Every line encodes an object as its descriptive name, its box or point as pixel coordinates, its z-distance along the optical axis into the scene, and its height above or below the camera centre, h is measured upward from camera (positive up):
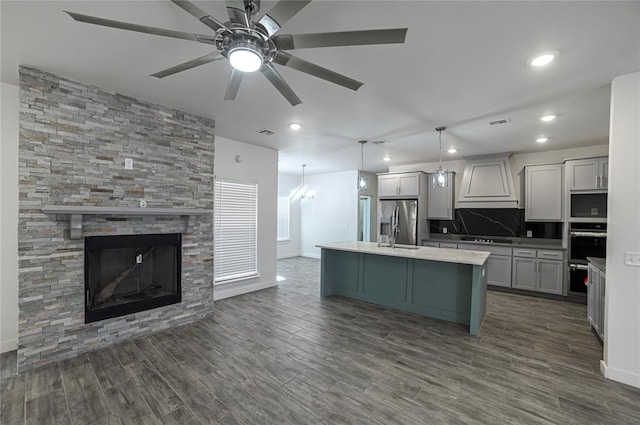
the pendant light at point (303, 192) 9.39 +0.60
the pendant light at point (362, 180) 4.83 +0.53
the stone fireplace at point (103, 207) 2.62 -0.01
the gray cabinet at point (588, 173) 4.50 +0.67
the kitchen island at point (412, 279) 3.65 -1.04
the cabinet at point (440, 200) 6.17 +0.26
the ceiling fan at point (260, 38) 1.35 +0.94
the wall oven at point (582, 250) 4.63 -0.63
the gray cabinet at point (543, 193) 5.04 +0.38
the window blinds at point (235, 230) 4.67 -0.39
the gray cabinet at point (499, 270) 5.27 -1.13
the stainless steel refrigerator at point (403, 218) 6.31 -0.18
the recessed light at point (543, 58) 2.20 +1.28
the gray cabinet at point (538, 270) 4.84 -1.04
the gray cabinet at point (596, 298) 3.14 -1.04
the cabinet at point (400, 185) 6.32 +0.62
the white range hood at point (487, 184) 5.49 +0.58
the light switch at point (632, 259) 2.40 -0.40
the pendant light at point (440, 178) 3.97 +0.48
